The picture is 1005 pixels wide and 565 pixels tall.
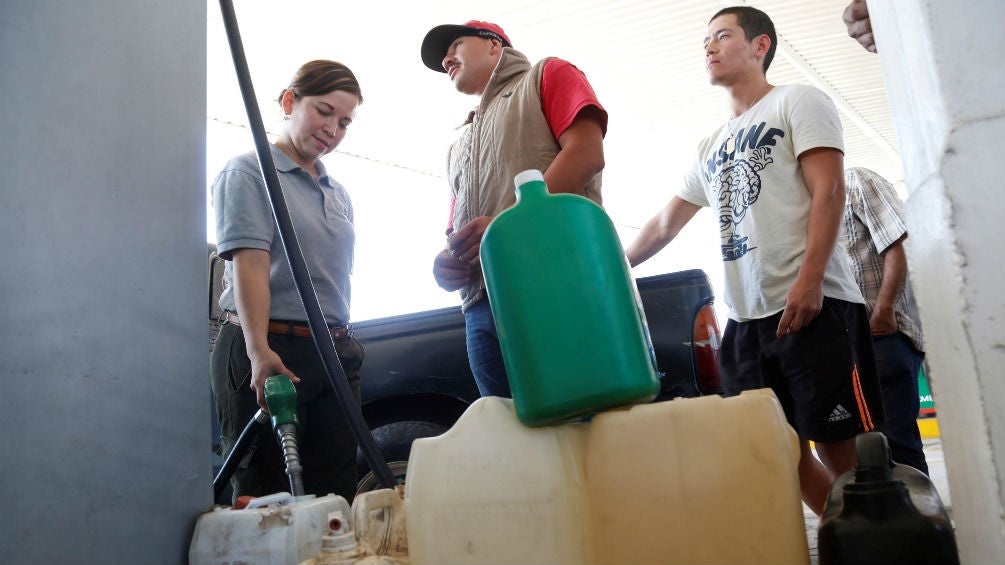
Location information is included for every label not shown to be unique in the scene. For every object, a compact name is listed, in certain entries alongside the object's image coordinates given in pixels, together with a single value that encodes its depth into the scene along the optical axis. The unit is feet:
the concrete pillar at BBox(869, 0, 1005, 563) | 2.39
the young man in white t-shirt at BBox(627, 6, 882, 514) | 5.65
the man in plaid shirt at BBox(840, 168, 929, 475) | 9.10
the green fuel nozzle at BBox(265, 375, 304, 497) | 4.49
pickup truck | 7.98
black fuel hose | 4.64
